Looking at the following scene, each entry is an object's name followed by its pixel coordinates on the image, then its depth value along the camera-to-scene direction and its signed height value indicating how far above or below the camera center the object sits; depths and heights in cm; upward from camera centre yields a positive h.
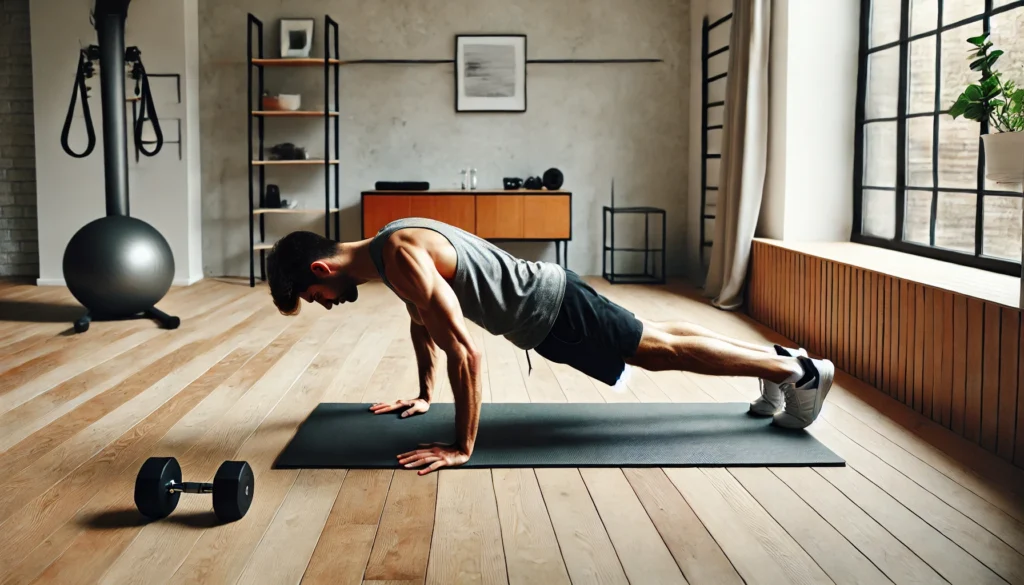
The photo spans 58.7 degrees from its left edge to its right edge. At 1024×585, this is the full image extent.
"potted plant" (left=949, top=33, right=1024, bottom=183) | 307 +37
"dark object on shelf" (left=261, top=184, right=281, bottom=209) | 707 +10
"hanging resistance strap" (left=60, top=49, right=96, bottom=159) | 535 +66
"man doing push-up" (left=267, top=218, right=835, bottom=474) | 262 -27
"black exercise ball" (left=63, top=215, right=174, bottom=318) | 509 -32
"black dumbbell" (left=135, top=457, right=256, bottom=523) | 222 -68
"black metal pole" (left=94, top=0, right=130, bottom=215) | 525 +70
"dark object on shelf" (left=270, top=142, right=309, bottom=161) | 698 +46
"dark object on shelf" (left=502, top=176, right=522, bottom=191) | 713 +24
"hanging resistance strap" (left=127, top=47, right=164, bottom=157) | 568 +74
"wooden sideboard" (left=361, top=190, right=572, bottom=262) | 695 +2
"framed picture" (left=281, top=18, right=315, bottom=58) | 715 +138
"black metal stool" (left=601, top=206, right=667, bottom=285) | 719 -32
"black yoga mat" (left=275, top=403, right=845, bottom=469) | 275 -73
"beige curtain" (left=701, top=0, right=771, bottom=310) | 555 +50
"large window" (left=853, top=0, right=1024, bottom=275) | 396 +39
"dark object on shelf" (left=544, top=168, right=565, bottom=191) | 708 +27
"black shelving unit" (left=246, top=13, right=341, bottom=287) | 683 +69
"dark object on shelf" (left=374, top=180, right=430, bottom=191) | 702 +20
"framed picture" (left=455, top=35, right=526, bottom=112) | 734 +113
